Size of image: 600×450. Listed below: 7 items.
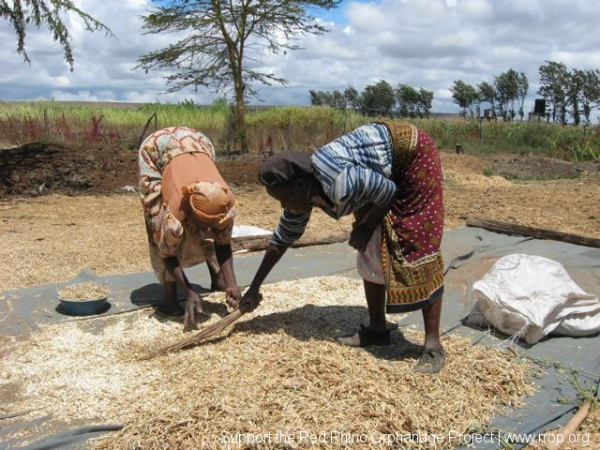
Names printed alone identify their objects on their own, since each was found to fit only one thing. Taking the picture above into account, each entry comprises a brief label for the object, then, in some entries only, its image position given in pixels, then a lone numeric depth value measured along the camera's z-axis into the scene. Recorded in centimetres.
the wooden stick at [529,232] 484
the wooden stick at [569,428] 226
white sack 310
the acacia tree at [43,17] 913
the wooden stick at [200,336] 292
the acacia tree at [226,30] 1177
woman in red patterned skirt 247
